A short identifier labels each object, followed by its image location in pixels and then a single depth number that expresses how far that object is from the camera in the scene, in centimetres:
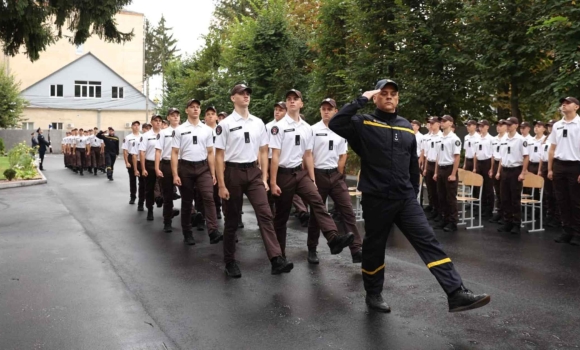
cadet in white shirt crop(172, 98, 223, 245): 905
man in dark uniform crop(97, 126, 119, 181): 2388
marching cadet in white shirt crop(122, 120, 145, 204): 1493
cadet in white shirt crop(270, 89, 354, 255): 733
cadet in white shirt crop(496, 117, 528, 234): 1067
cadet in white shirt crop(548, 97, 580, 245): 934
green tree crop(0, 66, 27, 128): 4359
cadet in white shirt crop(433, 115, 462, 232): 1083
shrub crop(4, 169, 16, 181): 2045
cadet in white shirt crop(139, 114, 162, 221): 1230
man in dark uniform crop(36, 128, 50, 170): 2997
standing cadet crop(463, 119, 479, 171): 1349
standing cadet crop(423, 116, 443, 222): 1175
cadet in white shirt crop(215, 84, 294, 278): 689
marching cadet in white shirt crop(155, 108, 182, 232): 1030
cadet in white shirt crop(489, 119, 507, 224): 1197
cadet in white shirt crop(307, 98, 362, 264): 783
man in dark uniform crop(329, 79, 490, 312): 536
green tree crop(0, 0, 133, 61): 1098
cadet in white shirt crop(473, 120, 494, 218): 1327
